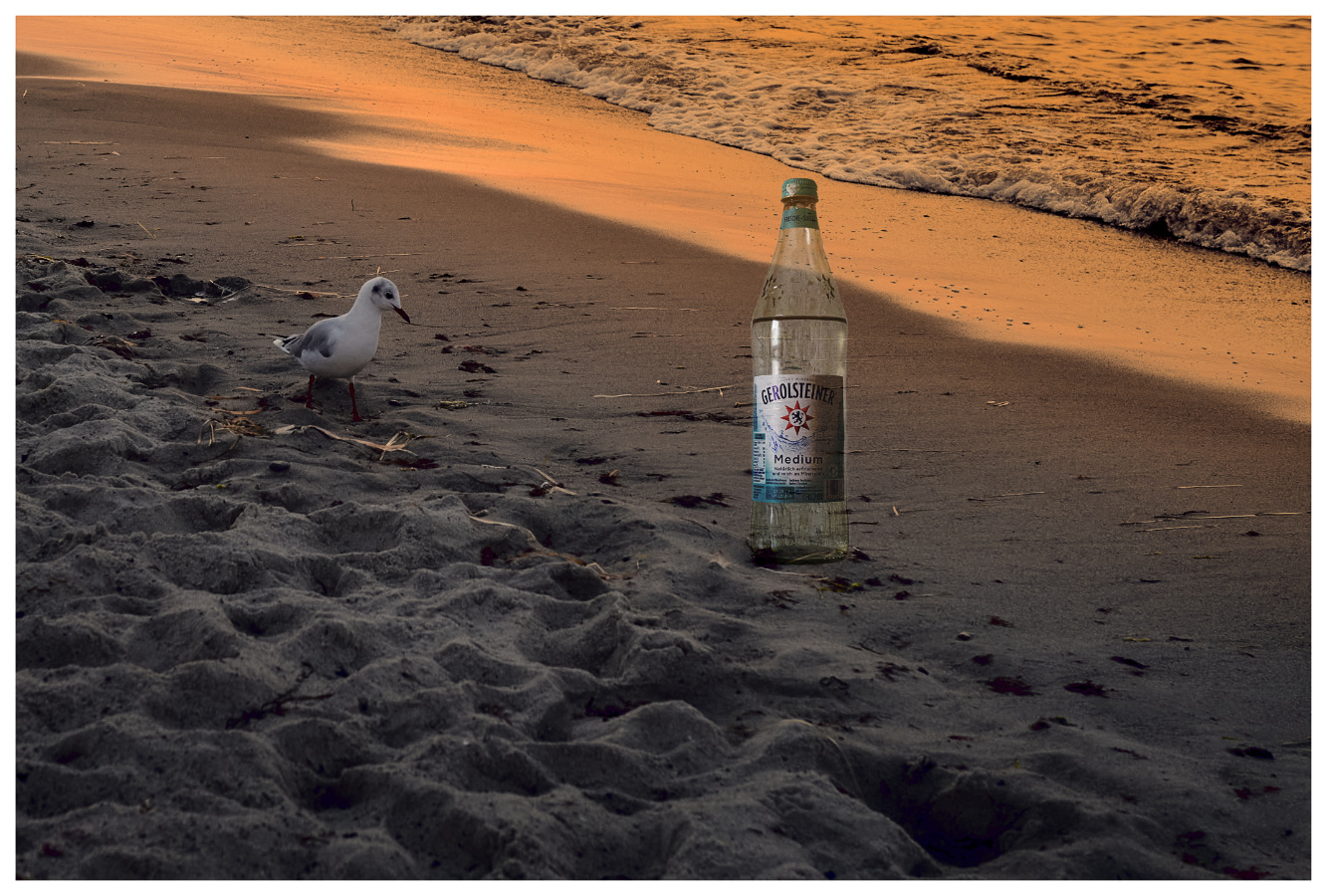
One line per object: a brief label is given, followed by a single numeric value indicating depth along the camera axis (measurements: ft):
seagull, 11.82
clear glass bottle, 8.86
